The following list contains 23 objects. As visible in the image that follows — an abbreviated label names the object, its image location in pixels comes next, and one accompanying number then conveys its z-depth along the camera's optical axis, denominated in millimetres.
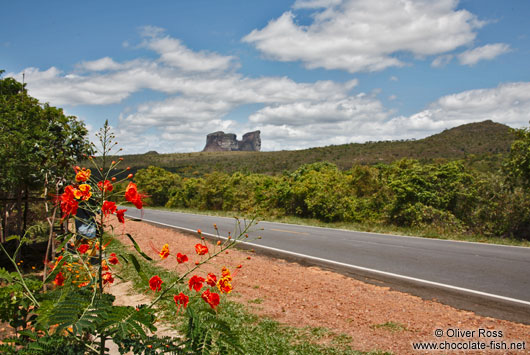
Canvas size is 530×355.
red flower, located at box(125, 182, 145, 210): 1899
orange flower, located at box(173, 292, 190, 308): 2010
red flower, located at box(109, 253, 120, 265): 2252
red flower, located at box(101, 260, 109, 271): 2243
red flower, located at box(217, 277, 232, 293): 2234
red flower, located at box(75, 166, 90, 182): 1892
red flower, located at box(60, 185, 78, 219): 1896
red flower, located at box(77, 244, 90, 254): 2234
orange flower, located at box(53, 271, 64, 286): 2229
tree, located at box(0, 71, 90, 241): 7383
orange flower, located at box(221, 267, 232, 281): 2254
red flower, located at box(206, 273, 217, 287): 2155
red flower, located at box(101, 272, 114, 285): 2374
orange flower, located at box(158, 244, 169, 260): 2215
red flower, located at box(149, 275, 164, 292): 2087
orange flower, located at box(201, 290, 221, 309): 2061
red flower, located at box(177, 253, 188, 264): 2254
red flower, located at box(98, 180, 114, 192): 1896
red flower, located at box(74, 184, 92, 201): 1853
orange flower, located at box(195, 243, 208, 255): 2234
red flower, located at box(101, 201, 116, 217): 1861
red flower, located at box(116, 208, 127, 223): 1860
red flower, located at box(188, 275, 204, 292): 2137
